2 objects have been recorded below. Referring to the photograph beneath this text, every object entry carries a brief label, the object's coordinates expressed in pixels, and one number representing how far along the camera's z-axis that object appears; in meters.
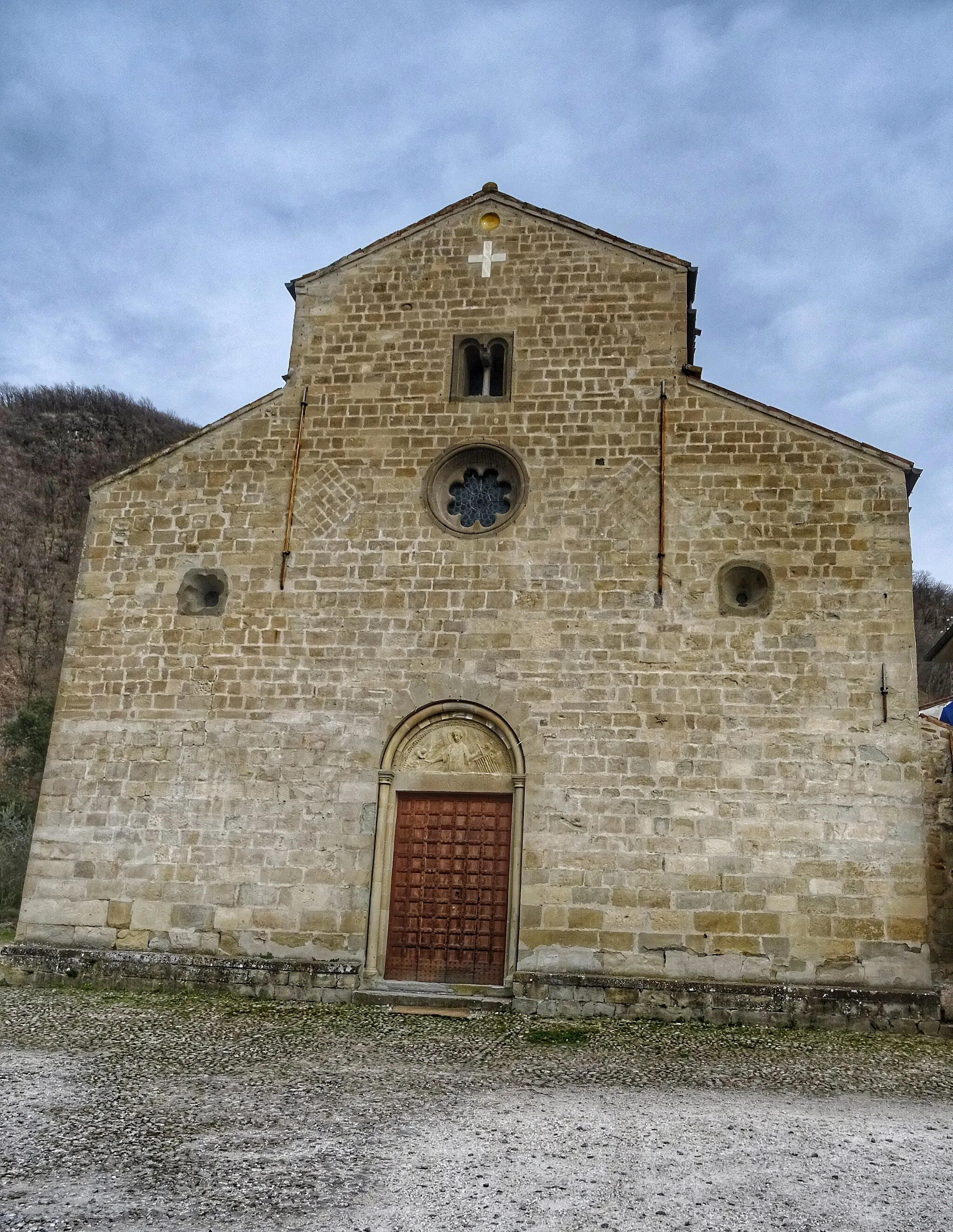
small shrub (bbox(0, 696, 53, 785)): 25.97
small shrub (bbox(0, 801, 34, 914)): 21.05
